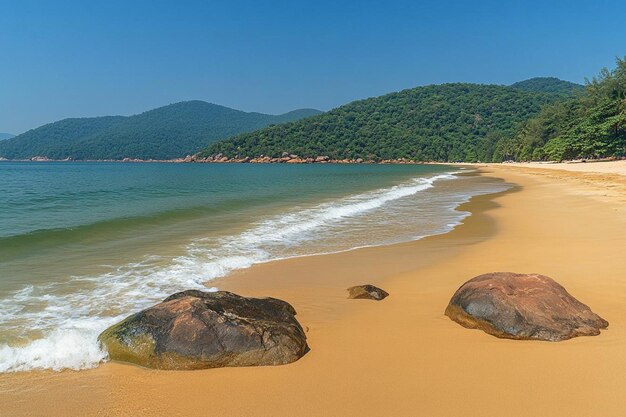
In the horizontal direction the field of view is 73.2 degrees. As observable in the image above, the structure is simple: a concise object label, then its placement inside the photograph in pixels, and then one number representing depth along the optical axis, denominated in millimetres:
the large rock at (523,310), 4969
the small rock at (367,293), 6695
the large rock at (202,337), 4453
